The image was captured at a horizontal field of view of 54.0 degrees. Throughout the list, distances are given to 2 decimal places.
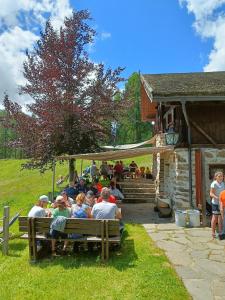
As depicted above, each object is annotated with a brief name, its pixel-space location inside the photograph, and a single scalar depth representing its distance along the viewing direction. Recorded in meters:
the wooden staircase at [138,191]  10.23
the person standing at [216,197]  5.74
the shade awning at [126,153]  7.36
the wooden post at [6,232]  5.05
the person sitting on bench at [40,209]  4.94
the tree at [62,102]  9.24
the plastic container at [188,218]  6.58
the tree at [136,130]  32.04
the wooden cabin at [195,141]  7.16
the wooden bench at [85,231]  4.49
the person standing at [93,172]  12.22
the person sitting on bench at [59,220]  4.49
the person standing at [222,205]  5.39
